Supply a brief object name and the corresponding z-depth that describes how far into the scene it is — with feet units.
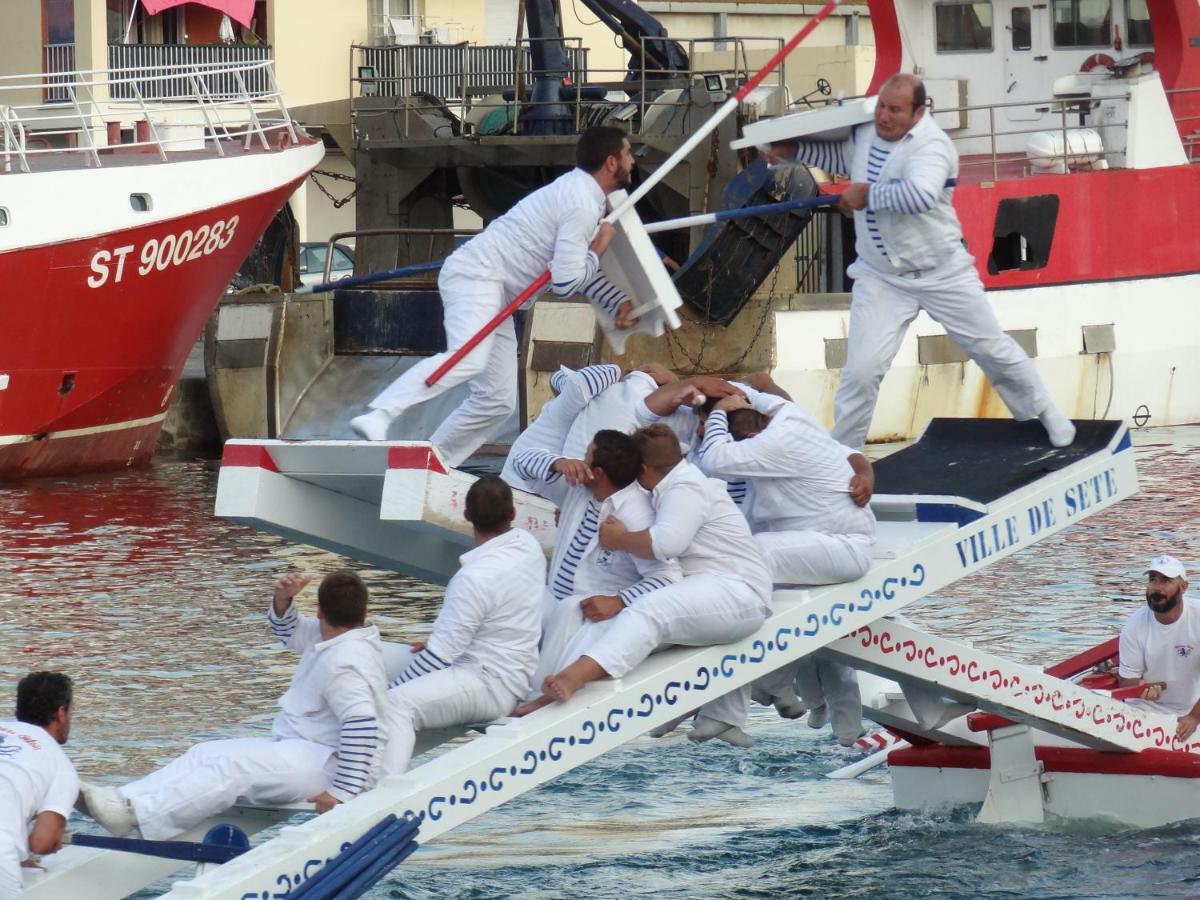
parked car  226.99
